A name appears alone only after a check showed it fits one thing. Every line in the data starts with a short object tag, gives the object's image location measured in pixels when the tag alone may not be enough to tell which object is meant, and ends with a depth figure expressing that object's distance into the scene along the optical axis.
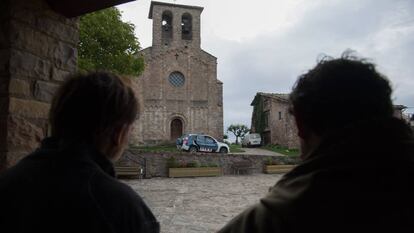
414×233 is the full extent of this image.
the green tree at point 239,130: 45.27
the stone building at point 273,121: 30.08
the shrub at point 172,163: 17.73
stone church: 28.83
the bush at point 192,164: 18.28
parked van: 33.96
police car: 22.48
